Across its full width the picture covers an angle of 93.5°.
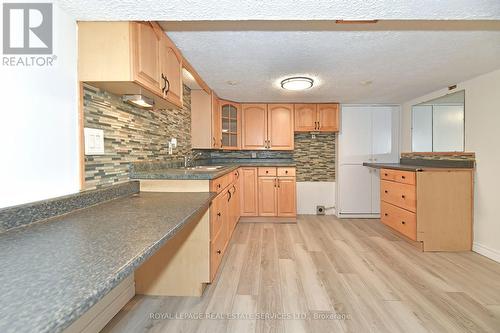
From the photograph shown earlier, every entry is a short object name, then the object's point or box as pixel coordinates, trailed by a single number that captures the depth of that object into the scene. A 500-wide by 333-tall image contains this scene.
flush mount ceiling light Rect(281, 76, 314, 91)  2.54
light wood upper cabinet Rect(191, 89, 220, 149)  3.36
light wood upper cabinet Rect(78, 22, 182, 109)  1.27
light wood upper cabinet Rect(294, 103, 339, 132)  3.96
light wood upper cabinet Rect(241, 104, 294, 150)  3.96
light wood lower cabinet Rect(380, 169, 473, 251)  2.62
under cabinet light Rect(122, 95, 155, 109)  1.57
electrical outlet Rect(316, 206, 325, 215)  4.21
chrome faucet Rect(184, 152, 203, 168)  3.00
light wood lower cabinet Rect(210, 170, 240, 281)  1.90
